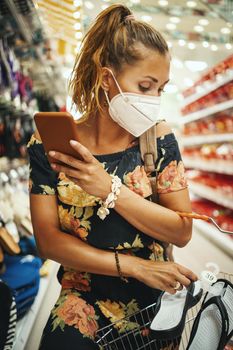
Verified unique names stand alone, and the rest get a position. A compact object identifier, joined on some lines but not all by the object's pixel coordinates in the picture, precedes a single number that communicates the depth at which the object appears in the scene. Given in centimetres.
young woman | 96
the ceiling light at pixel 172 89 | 1274
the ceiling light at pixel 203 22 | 641
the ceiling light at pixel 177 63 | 874
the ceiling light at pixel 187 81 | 1074
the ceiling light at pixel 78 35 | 348
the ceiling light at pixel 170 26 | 677
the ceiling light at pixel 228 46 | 726
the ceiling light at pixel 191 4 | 548
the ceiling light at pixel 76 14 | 296
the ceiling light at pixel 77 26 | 321
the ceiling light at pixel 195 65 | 845
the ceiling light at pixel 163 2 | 567
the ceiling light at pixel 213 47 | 756
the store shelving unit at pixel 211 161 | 372
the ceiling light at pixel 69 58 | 466
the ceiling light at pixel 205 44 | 748
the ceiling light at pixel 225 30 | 676
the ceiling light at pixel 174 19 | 643
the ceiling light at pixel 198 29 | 692
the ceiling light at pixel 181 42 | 761
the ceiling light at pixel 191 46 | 775
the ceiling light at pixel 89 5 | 357
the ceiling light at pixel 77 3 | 269
